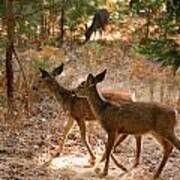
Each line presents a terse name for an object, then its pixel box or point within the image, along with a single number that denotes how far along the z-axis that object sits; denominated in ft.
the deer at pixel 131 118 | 49.23
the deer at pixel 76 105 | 54.43
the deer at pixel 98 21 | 117.74
